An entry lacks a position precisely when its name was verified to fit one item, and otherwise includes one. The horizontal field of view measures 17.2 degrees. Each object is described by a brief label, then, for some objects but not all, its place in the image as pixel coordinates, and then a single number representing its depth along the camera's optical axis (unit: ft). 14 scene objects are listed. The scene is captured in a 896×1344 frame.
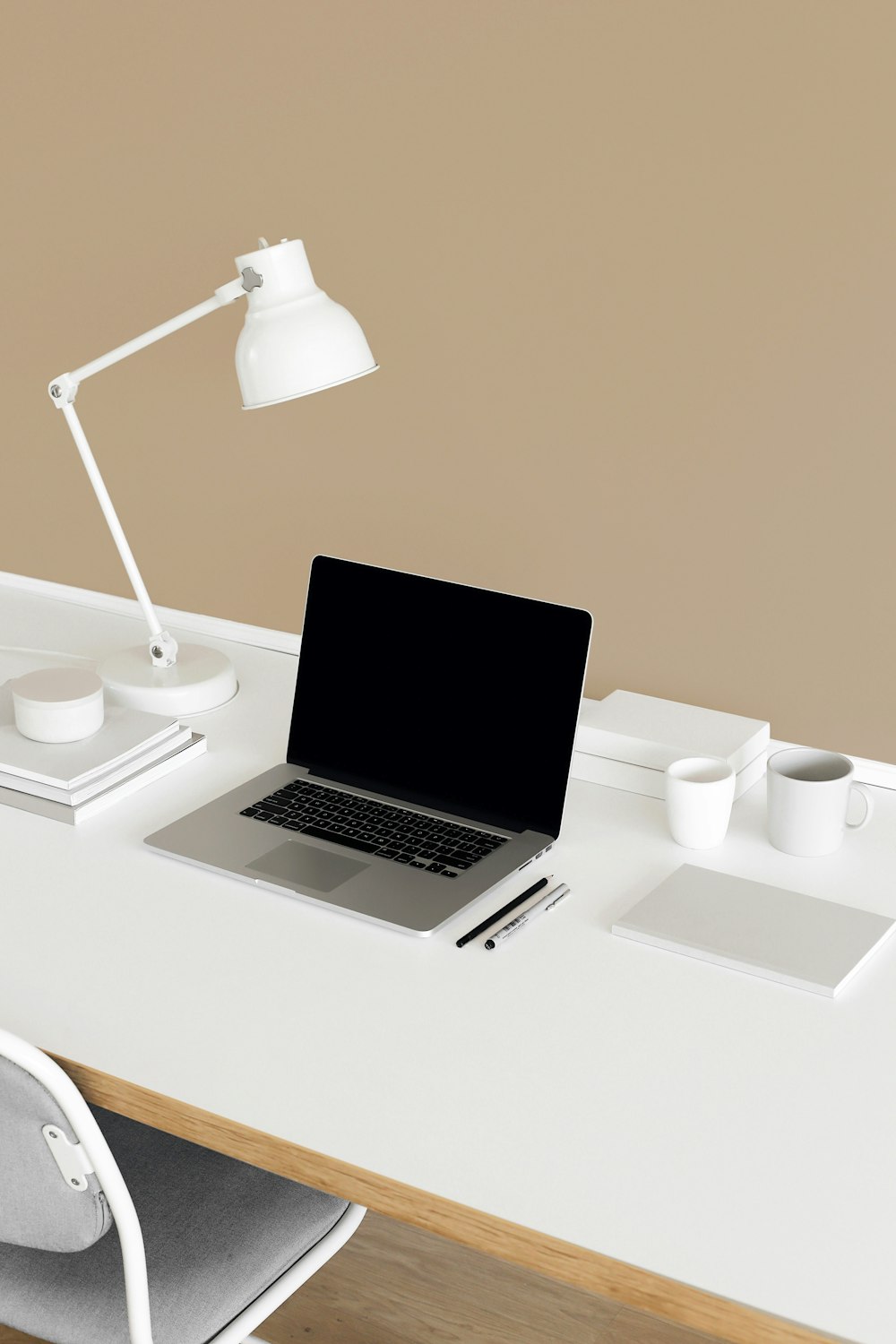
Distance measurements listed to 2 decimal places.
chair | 9.08
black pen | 9.81
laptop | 10.19
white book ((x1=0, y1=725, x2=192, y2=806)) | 10.62
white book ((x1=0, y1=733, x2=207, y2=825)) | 10.60
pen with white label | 9.79
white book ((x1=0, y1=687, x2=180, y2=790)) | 10.67
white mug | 10.22
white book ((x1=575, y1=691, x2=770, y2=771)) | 10.69
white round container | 10.84
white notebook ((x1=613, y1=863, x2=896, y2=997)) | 9.60
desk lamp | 10.58
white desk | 8.70
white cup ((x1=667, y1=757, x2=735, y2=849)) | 10.30
